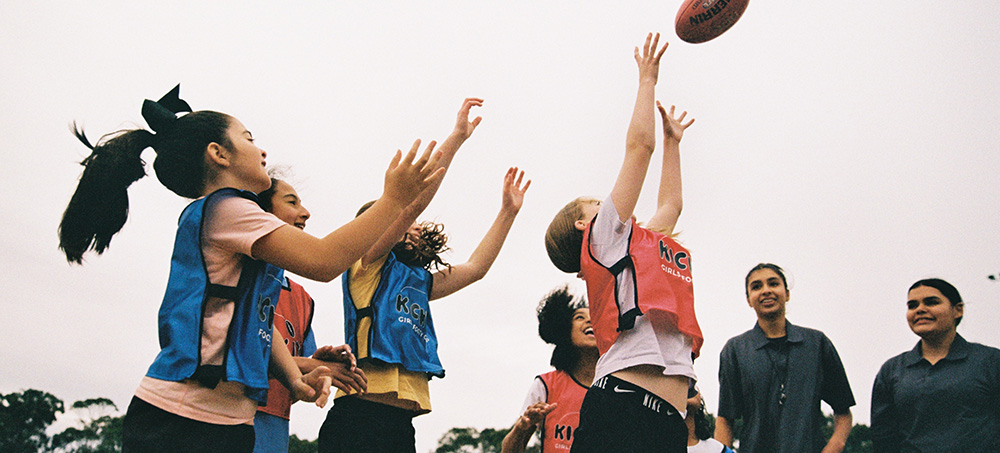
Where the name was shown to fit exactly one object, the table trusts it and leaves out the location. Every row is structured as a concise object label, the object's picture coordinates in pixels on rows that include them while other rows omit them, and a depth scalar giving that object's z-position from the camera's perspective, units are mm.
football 4668
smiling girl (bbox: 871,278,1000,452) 4773
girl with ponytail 2225
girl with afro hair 4641
